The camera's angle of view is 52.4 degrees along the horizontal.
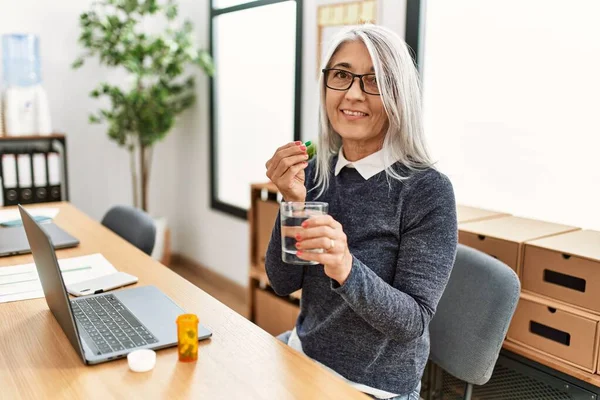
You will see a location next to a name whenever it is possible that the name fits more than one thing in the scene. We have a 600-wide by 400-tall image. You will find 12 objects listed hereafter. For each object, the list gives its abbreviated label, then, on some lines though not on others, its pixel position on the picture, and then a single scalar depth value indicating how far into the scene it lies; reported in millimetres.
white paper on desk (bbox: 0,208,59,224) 2369
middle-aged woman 1319
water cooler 3469
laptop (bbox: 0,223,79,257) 1942
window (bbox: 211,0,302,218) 3316
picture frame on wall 2671
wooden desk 1069
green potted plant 3557
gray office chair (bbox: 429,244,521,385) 1473
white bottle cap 1134
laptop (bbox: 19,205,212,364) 1157
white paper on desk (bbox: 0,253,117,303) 1571
